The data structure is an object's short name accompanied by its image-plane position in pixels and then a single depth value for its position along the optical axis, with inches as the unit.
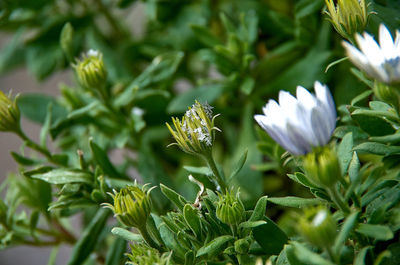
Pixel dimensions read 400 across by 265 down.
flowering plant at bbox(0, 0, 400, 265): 22.6
